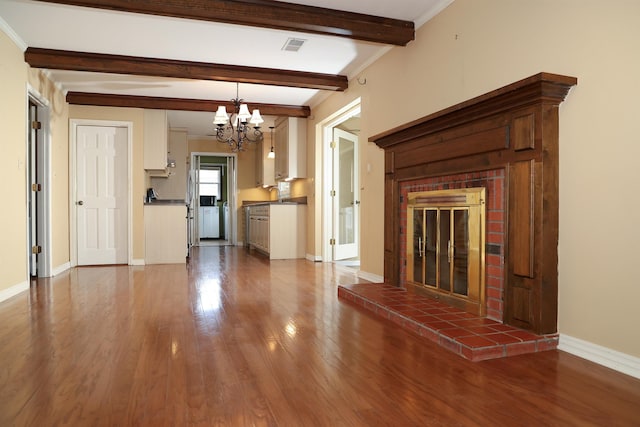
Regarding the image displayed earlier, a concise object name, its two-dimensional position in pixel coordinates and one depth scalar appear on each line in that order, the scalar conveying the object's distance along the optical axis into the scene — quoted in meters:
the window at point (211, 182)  12.31
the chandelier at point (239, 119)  5.06
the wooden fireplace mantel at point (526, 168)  2.33
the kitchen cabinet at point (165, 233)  6.45
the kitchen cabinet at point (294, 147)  6.92
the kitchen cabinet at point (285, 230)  6.84
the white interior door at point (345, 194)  6.53
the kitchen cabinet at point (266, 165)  8.71
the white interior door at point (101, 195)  6.15
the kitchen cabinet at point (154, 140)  6.40
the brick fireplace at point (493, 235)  2.63
